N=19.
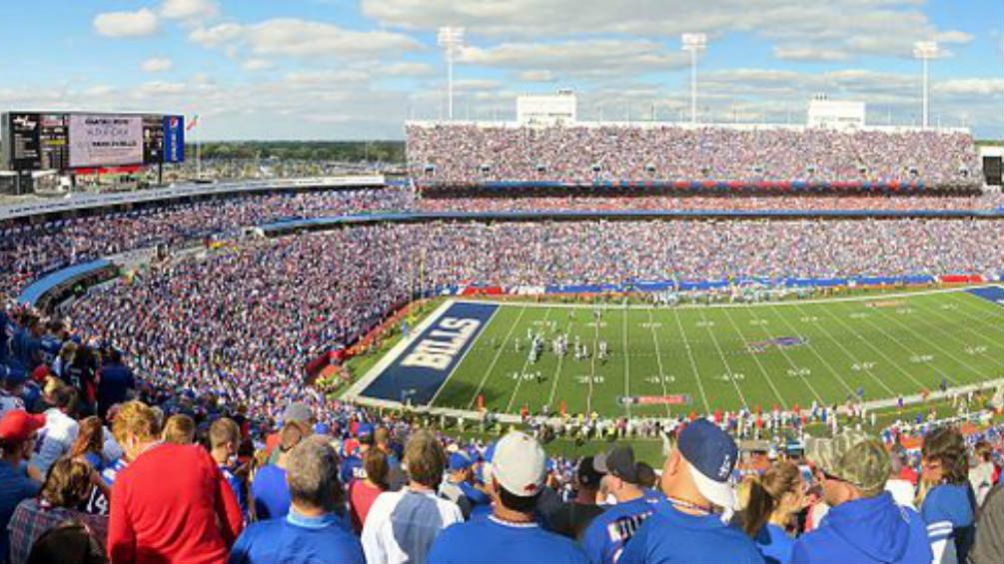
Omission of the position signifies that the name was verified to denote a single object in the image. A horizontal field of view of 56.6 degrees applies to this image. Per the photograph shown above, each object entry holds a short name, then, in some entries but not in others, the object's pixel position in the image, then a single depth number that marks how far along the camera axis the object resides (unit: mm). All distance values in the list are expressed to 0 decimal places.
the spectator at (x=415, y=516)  4629
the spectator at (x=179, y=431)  5177
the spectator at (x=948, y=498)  5086
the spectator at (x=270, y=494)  5297
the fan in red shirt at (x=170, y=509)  4414
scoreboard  36656
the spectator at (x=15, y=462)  4641
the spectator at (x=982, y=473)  6297
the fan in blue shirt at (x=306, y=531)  3818
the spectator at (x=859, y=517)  3881
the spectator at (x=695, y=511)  3199
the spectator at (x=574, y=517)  5113
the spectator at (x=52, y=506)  4238
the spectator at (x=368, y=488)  5363
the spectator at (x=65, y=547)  3360
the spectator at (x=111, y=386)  10242
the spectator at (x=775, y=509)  4656
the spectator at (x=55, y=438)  6207
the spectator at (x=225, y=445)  6152
